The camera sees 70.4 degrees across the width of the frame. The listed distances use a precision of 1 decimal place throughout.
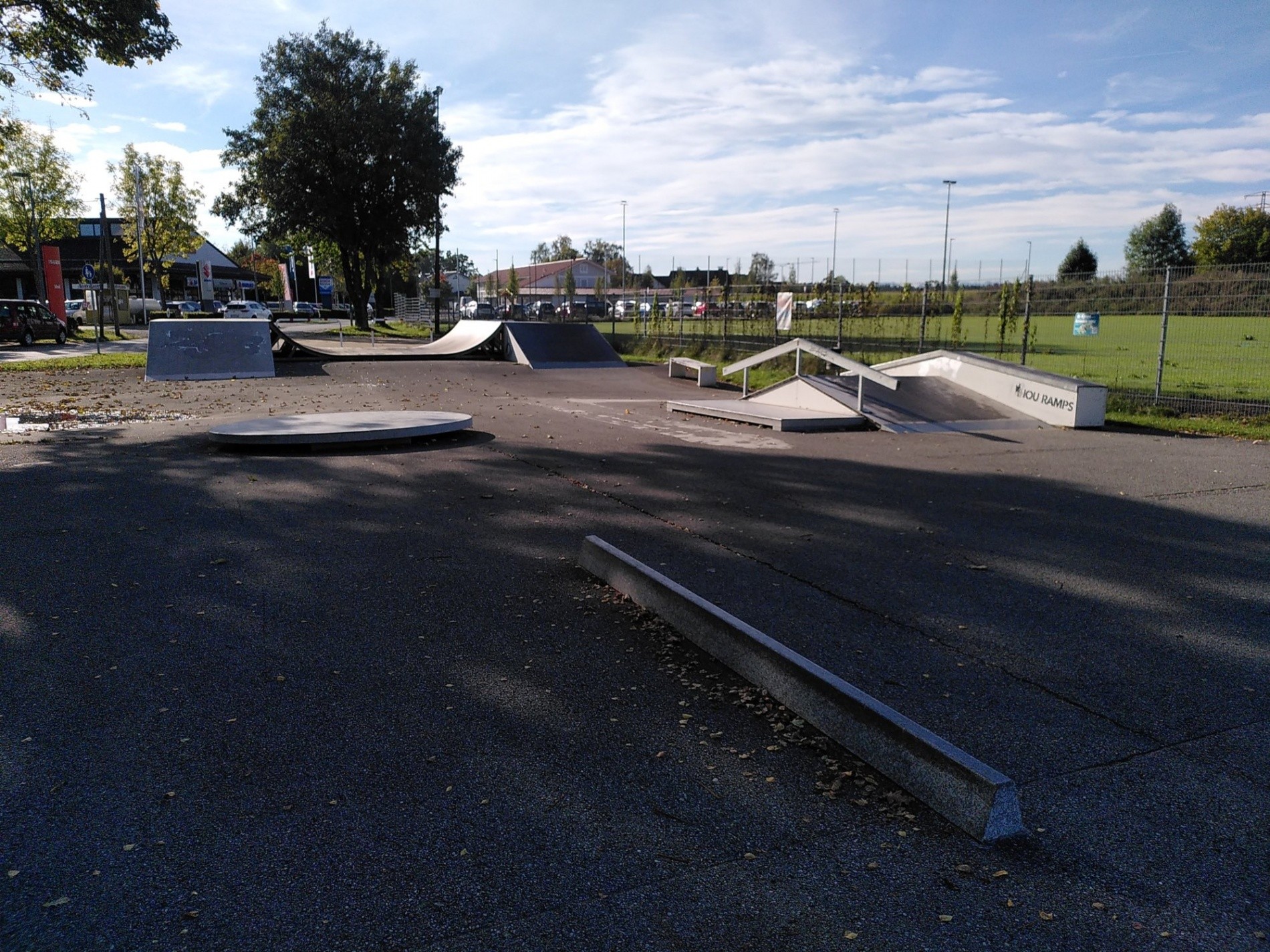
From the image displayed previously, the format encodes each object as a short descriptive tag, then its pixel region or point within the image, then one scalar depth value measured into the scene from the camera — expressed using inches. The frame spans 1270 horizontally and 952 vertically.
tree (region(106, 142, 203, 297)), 2145.7
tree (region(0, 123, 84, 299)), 1863.9
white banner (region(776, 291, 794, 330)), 865.5
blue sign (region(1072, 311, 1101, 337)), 594.5
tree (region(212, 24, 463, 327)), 1619.1
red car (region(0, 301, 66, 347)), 1343.5
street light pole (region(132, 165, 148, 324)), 1740.9
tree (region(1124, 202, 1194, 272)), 2824.8
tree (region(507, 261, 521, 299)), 2843.5
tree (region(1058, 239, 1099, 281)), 2655.0
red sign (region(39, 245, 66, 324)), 1685.5
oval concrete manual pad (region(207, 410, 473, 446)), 408.2
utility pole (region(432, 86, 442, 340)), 1697.8
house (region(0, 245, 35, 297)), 2340.1
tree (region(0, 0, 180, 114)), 656.4
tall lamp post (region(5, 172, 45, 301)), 1884.6
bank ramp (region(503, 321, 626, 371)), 1027.9
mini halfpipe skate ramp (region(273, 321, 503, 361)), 1034.1
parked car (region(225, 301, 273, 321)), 2186.3
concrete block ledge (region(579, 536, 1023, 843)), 114.8
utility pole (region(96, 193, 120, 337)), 1522.8
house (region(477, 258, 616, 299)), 4557.1
